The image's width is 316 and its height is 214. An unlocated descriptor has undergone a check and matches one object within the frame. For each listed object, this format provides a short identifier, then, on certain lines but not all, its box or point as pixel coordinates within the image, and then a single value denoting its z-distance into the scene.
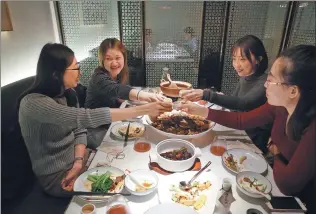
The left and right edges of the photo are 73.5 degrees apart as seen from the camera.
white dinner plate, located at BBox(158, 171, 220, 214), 0.76
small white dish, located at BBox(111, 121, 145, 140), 1.22
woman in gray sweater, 1.01
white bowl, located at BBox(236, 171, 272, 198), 0.79
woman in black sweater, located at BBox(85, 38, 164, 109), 1.64
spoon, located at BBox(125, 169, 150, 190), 0.84
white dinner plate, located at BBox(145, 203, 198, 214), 0.72
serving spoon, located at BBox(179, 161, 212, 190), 0.82
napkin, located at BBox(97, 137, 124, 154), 1.11
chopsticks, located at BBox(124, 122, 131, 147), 1.17
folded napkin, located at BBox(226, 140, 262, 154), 1.12
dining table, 0.77
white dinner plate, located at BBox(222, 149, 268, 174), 0.96
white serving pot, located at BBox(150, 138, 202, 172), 0.92
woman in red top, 0.76
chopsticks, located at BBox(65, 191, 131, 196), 0.79
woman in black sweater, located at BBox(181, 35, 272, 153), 1.51
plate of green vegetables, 0.83
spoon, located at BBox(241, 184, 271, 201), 0.76
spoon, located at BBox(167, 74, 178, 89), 1.62
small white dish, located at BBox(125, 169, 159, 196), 0.81
